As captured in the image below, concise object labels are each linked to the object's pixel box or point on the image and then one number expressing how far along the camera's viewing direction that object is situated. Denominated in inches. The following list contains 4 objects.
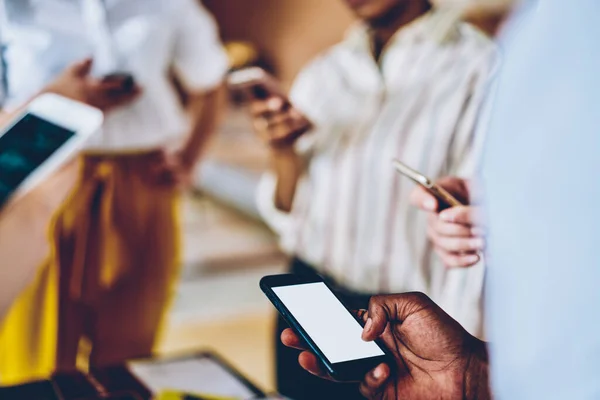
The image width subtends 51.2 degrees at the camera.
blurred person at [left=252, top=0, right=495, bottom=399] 30.8
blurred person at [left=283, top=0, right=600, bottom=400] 11.7
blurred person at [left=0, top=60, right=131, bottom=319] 25.5
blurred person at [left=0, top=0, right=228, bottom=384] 40.6
